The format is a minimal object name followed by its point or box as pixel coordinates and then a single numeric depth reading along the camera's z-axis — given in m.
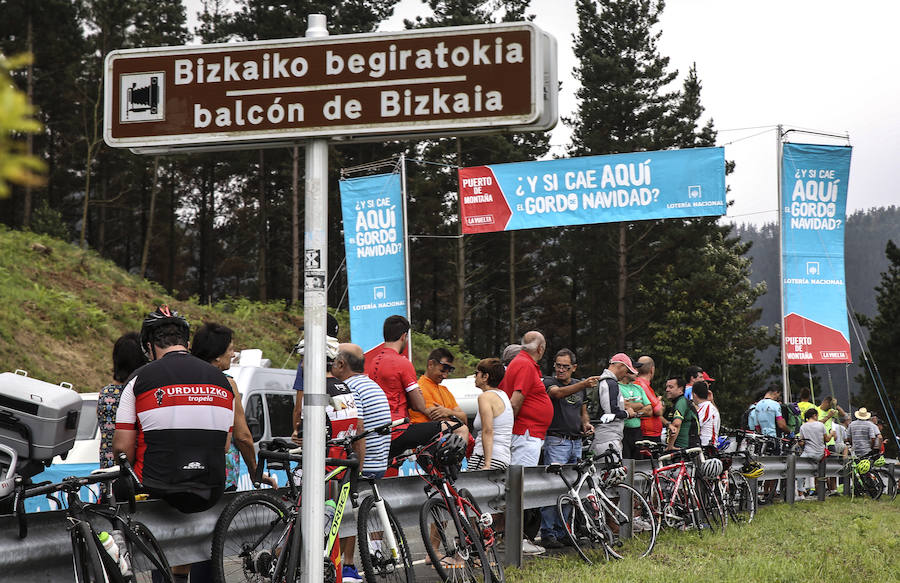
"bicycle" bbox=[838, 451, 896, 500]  22.16
